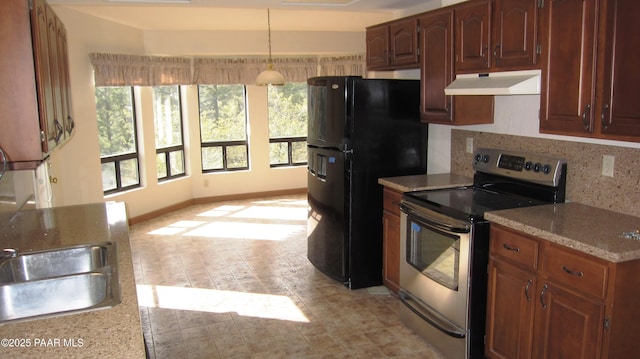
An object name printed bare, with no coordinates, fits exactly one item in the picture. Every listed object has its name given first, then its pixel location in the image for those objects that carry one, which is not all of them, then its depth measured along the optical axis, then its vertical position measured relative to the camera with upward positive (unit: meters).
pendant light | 5.62 +0.40
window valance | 5.74 +0.62
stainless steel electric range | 2.81 -0.77
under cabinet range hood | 2.76 +0.15
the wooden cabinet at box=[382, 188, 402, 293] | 3.75 -0.95
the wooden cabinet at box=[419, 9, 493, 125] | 3.48 +0.24
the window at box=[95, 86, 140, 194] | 6.02 -0.26
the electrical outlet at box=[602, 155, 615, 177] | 2.71 -0.31
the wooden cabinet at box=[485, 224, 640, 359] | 2.12 -0.89
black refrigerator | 3.96 -0.35
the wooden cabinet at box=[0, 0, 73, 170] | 1.86 +0.12
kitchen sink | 1.96 -0.67
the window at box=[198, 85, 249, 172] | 7.48 -0.19
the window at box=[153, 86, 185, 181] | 6.88 -0.21
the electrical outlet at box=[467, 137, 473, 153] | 3.83 -0.26
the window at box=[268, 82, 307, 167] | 7.93 -0.16
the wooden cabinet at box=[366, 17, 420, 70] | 3.84 +0.53
